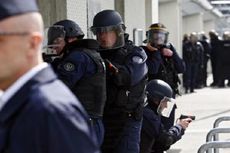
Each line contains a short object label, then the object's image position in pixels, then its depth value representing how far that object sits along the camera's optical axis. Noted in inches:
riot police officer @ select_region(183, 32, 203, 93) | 738.6
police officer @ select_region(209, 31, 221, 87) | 803.4
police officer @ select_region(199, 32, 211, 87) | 799.1
